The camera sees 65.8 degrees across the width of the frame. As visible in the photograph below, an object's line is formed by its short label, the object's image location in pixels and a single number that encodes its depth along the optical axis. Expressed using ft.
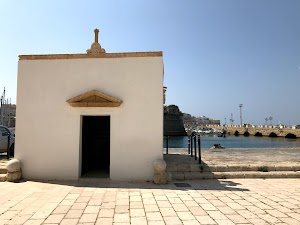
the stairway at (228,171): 24.71
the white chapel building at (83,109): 23.61
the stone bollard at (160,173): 22.33
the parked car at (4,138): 34.14
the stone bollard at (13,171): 22.77
